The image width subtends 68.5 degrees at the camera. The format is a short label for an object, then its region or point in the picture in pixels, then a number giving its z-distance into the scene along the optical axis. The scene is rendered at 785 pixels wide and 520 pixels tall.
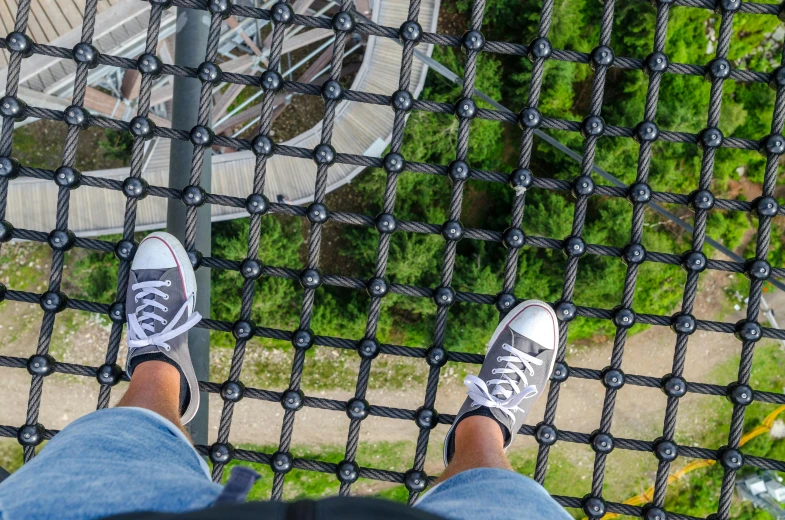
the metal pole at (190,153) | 1.67
